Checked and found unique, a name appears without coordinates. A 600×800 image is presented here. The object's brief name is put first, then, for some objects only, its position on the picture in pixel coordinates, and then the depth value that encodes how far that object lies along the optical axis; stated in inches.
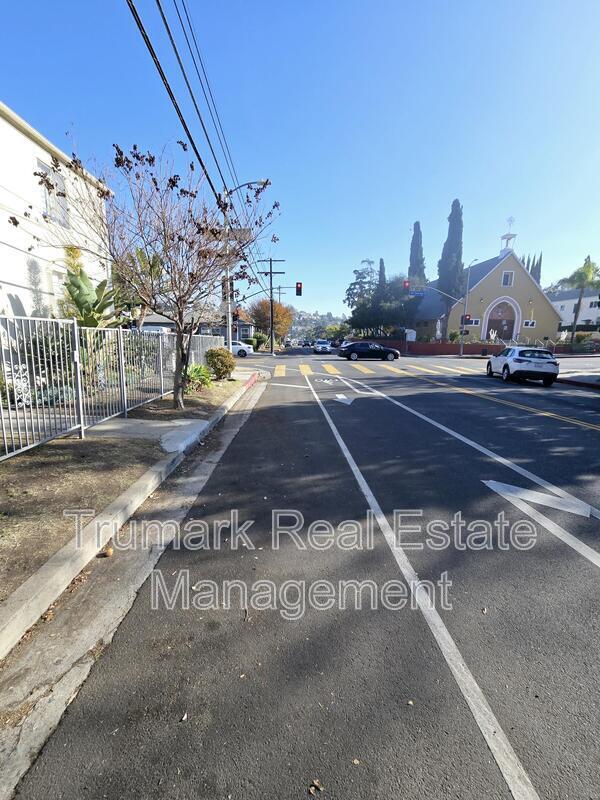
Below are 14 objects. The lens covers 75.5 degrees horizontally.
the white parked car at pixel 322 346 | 1936.9
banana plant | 415.2
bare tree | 317.4
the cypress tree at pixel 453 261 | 2370.8
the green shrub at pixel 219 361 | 591.8
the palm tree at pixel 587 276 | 1983.3
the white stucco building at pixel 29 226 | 403.2
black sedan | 1395.2
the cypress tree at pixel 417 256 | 3080.7
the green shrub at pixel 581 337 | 2104.3
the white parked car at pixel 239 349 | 1524.4
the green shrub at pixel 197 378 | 466.3
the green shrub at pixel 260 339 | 2443.2
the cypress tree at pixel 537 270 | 4315.2
